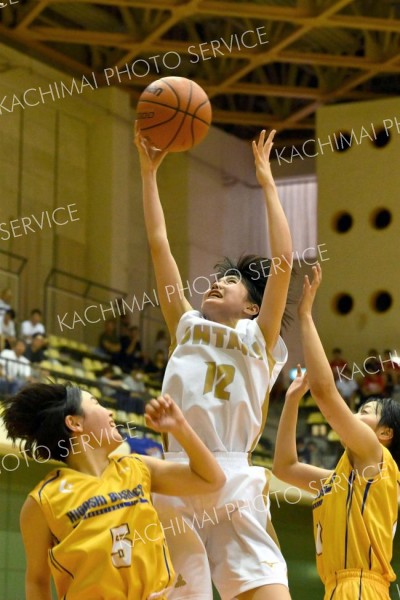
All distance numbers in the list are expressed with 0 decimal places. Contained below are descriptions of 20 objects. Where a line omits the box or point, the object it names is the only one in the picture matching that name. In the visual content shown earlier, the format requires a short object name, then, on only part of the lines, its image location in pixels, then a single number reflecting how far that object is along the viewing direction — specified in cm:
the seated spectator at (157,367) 1507
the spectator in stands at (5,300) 1284
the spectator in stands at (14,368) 1037
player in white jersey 394
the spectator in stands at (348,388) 1476
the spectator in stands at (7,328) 1182
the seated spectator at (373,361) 1558
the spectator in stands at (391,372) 1491
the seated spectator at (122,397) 1231
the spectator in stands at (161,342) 1708
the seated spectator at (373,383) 1484
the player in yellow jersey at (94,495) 365
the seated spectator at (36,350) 1209
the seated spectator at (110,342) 1479
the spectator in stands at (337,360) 1584
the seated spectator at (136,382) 1337
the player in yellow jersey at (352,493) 425
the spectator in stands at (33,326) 1318
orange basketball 466
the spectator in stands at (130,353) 1487
